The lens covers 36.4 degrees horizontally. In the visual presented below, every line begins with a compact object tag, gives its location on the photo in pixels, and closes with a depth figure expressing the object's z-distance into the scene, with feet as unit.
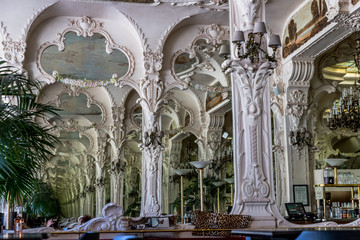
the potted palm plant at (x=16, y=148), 21.44
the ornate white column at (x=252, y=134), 26.30
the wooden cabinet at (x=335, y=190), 43.59
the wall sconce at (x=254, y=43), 26.17
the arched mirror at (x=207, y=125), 53.78
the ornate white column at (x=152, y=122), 42.78
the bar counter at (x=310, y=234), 11.90
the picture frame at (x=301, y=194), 44.50
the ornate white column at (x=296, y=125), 43.93
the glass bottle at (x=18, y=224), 21.01
